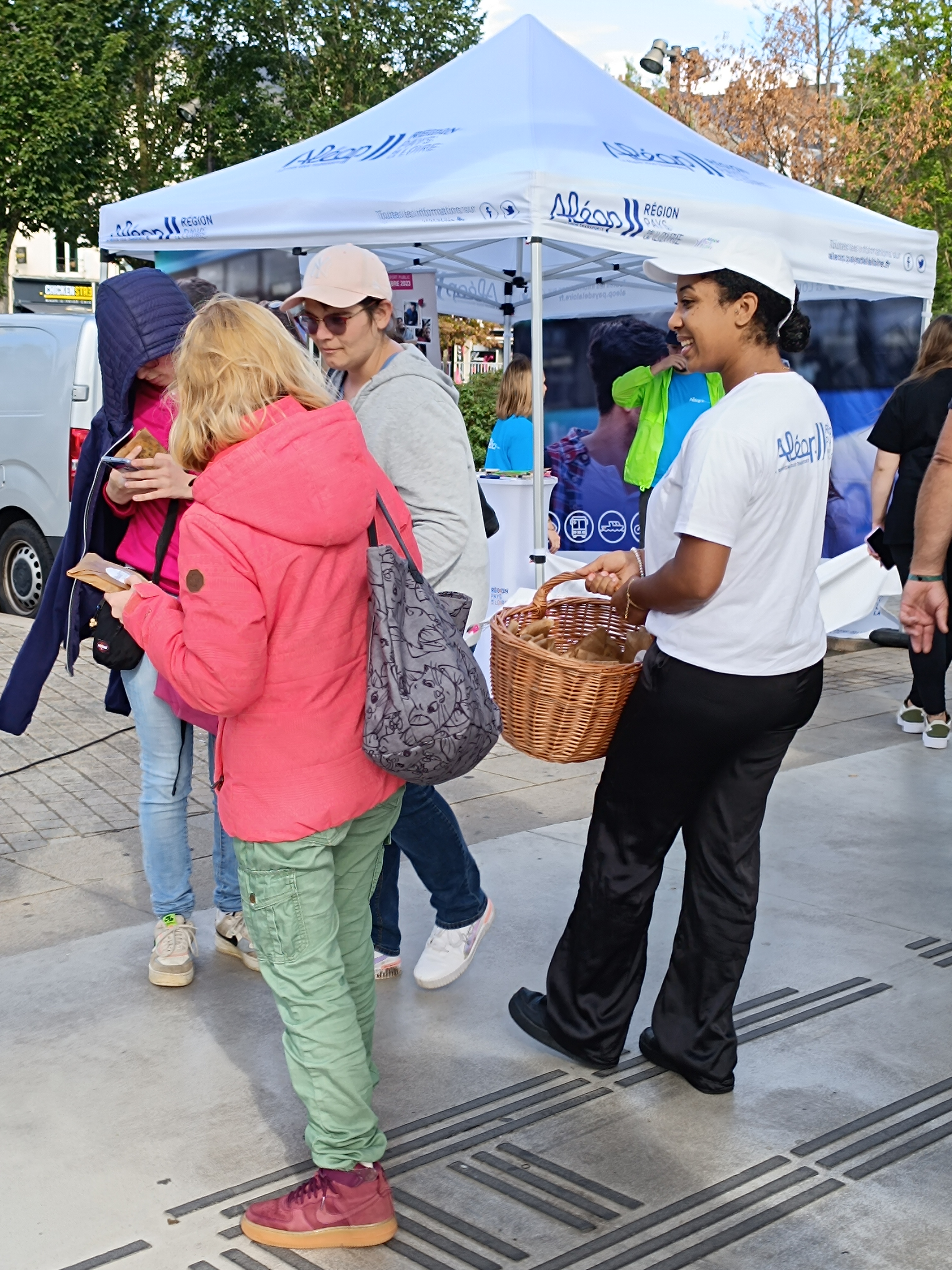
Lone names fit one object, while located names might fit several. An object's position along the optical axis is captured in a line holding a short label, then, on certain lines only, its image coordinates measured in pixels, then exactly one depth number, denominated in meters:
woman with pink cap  3.56
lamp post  26.58
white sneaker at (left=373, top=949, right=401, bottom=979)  4.04
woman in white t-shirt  2.99
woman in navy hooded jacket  3.72
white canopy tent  6.94
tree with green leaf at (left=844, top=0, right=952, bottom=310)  26.38
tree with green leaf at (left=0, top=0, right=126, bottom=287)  32.09
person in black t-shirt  6.88
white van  9.41
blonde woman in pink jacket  2.52
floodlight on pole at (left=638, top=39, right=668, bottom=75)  17.48
